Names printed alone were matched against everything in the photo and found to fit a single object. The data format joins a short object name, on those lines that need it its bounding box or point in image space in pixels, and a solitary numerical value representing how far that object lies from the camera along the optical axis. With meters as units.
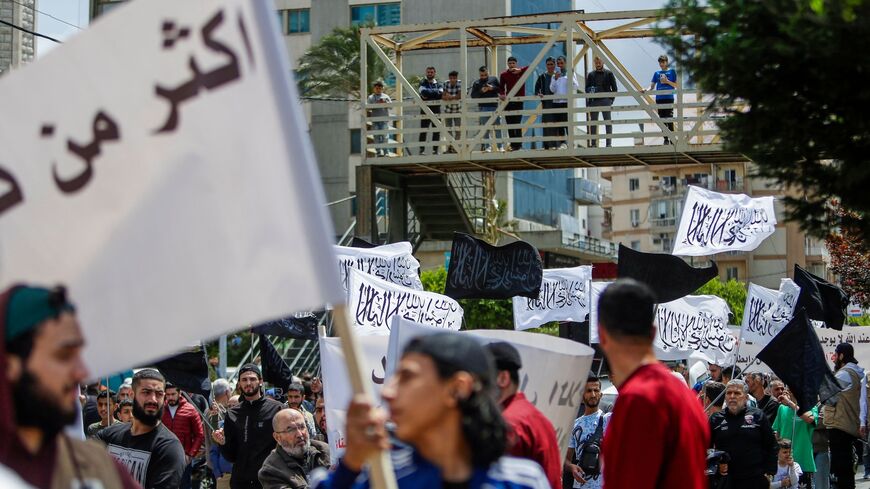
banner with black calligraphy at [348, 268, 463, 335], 13.63
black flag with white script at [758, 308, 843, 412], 13.42
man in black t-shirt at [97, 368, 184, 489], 8.33
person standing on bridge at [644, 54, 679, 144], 25.25
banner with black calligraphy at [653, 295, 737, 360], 18.25
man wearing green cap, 3.10
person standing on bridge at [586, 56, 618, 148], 25.77
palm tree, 51.66
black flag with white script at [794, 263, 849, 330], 18.88
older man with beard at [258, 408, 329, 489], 9.27
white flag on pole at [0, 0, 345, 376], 3.38
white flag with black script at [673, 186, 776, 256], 17.56
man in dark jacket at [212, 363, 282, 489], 11.22
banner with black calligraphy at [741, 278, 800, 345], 18.16
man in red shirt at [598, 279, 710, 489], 4.96
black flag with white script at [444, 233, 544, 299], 16.83
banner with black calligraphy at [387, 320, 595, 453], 6.66
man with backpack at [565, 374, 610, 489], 10.32
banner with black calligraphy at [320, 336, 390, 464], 9.52
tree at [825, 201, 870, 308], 33.84
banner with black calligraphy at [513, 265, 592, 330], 19.41
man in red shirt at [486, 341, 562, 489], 5.73
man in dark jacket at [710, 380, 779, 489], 11.44
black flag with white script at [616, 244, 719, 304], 14.91
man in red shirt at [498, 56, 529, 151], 26.61
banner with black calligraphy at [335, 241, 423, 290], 16.67
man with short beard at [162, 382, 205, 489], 13.59
